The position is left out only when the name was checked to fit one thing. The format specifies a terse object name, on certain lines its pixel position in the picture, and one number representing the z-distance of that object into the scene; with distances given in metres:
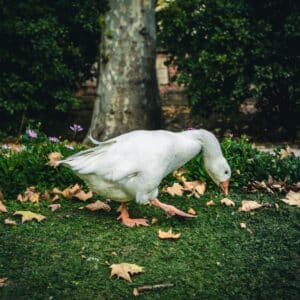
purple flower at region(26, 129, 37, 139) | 5.72
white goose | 4.18
